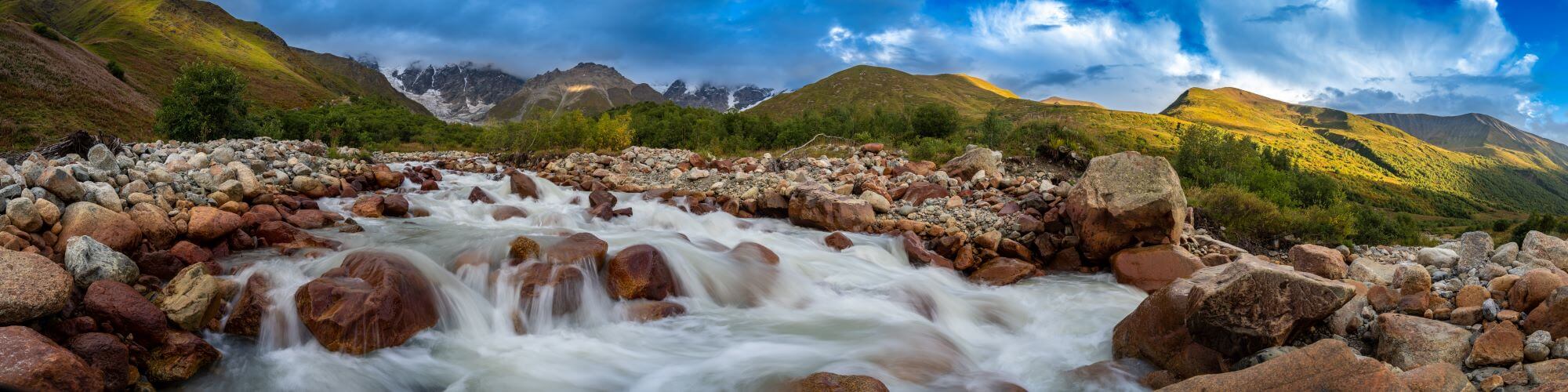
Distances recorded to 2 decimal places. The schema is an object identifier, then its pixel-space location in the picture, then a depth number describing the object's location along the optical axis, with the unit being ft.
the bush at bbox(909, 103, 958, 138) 86.33
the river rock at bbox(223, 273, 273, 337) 16.94
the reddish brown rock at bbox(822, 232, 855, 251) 34.63
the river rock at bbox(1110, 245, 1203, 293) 27.20
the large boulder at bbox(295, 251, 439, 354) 16.72
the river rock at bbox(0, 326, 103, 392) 10.09
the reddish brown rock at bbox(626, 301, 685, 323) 22.41
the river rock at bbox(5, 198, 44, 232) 18.12
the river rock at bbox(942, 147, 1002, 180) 46.52
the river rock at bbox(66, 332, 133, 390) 12.13
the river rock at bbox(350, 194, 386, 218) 35.63
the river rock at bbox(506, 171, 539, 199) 49.47
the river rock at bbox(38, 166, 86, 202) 20.62
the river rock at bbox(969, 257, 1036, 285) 30.07
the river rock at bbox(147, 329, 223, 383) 13.74
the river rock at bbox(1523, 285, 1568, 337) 11.35
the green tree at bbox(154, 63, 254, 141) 90.12
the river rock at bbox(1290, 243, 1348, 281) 22.22
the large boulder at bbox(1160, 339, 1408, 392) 9.66
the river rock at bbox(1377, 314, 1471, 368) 12.31
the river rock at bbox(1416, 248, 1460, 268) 21.40
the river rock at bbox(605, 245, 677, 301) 23.18
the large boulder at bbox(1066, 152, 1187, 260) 28.02
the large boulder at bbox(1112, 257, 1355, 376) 14.40
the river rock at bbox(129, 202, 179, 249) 20.85
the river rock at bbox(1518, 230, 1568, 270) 17.37
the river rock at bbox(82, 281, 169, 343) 13.93
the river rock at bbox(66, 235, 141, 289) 15.38
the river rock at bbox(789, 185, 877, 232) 37.91
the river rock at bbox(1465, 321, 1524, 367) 11.38
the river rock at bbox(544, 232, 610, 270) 24.02
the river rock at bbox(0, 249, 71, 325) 12.22
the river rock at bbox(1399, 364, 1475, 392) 9.46
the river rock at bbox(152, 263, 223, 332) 15.56
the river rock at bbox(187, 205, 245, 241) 22.79
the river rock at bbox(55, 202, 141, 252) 18.88
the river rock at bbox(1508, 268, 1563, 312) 12.59
